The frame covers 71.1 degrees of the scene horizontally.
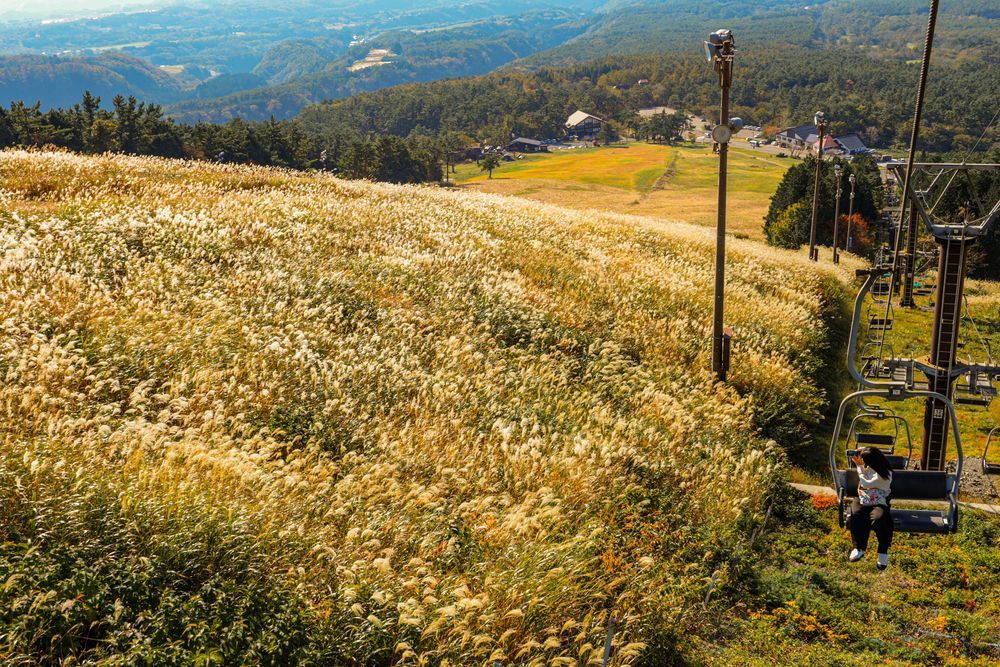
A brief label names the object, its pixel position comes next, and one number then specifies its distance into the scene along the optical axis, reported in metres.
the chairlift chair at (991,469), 11.06
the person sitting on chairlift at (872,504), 9.98
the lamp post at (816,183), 38.96
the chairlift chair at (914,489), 9.91
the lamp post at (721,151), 16.14
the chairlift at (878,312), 33.80
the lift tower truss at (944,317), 11.84
